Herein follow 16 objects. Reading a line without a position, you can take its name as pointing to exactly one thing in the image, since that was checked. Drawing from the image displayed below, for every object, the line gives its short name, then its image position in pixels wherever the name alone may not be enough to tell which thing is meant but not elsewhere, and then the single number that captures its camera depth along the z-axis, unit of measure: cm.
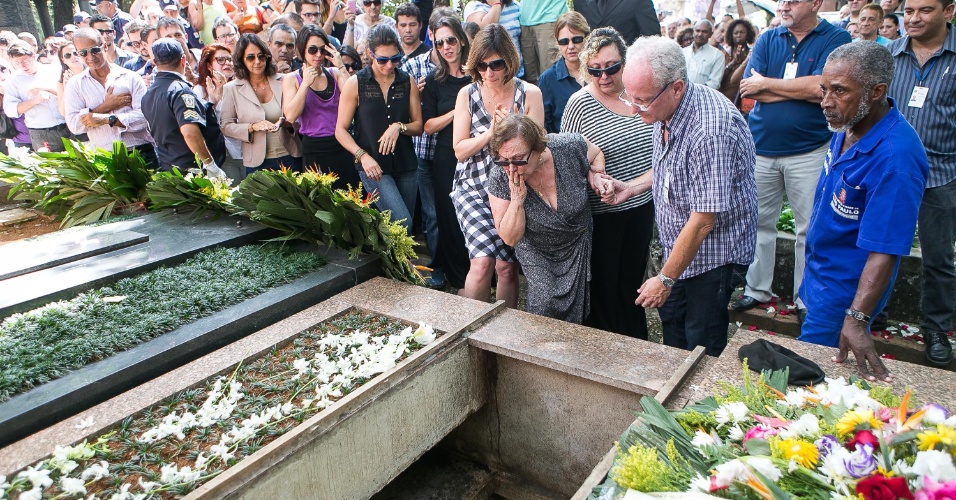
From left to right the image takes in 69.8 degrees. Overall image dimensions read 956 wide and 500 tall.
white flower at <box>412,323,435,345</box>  320
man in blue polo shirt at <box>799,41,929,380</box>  261
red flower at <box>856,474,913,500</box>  151
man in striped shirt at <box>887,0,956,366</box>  419
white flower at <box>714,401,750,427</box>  213
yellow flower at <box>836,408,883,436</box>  177
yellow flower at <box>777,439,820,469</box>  170
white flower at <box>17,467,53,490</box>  225
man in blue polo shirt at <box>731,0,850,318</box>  449
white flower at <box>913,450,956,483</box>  151
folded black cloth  249
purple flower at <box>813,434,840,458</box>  173
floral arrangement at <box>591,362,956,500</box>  160
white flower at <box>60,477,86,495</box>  222
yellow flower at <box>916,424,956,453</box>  159
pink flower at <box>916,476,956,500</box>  146
